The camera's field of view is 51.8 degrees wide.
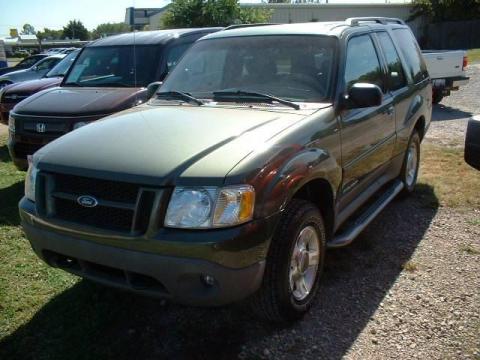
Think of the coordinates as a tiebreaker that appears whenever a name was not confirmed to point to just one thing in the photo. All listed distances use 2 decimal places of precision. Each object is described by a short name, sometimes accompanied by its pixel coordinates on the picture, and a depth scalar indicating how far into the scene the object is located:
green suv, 2.65
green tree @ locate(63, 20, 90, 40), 89.31
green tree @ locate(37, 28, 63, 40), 128.36
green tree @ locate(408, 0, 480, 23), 36.16
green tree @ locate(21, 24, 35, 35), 124.38
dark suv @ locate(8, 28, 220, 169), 5.93
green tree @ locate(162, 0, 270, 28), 16.94
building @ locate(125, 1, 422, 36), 39.31
